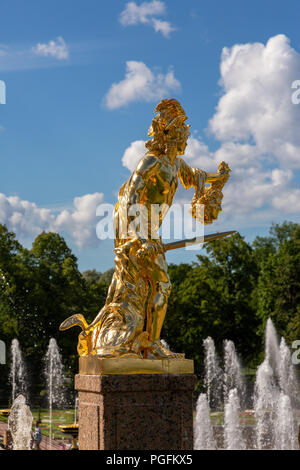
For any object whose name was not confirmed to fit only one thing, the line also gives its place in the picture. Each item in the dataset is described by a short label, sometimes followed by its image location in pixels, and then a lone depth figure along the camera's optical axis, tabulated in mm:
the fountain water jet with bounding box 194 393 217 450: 17141
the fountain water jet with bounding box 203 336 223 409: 30547
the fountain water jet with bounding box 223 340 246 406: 29875
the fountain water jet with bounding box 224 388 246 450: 17188
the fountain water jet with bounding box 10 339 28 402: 28078
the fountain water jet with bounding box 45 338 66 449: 27891
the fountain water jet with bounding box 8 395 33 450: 16203
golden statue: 6254
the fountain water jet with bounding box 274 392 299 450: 18406
